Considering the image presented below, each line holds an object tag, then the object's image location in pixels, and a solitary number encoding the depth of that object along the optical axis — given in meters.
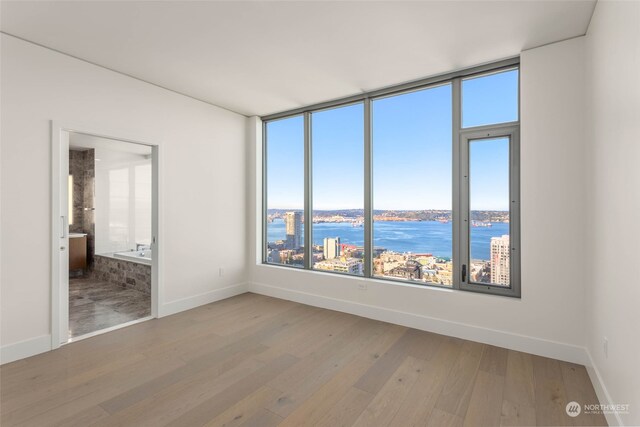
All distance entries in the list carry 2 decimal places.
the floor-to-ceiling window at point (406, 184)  3.10
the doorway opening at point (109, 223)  4.95
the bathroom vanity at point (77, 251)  5.81
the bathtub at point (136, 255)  4.94
